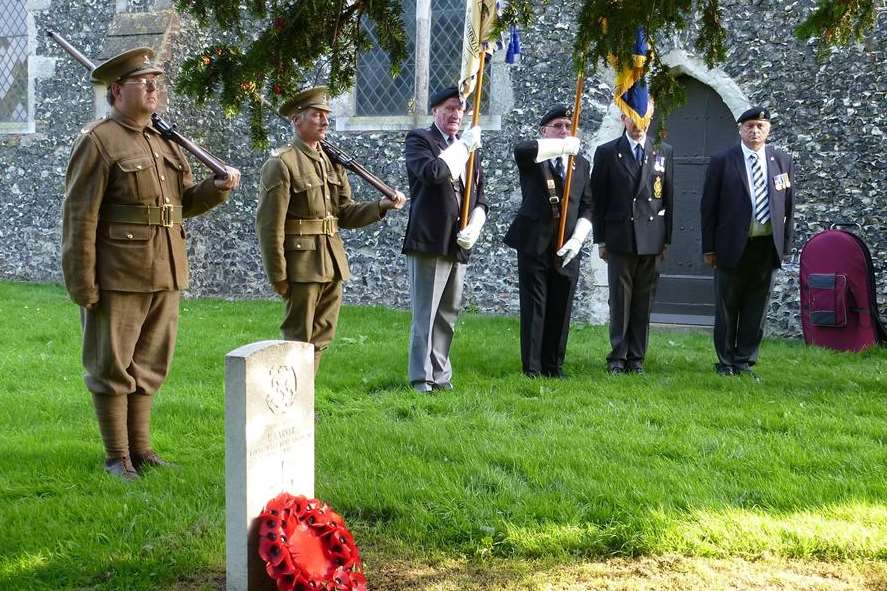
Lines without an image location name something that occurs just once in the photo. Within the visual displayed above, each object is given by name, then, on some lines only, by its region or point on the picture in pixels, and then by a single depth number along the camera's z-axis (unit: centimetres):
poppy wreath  350
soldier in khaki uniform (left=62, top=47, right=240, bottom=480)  471
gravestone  351
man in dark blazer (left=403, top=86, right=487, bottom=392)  700
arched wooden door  1155
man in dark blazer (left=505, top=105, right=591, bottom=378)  766
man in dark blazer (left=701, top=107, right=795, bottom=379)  792
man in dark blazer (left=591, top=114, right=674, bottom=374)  802
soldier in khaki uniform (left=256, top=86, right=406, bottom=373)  597
